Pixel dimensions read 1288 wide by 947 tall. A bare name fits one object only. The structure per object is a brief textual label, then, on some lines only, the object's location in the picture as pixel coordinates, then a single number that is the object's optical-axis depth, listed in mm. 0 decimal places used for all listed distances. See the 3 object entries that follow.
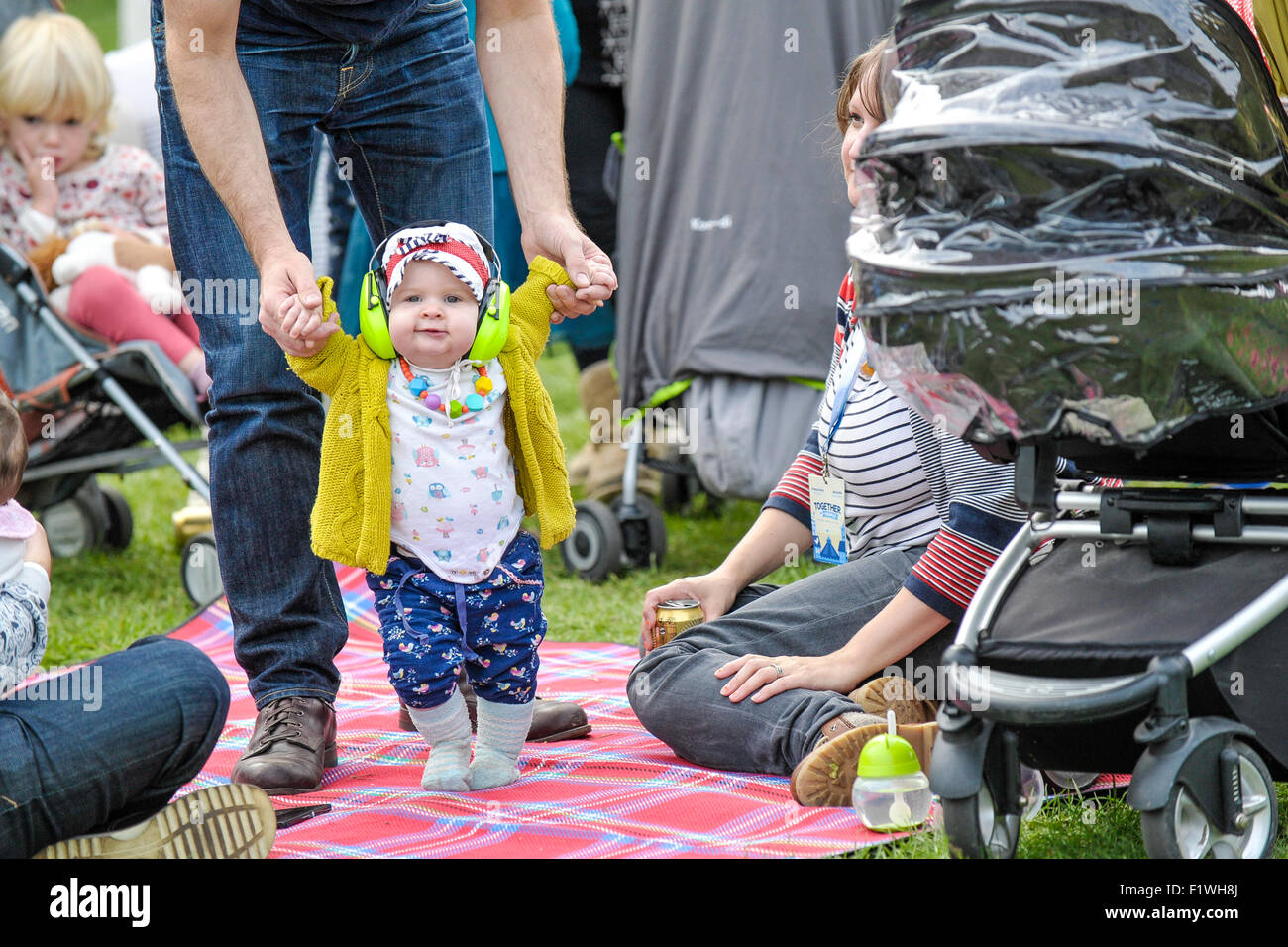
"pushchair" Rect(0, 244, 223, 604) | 4281
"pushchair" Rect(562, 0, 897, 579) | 3883
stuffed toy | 4559
